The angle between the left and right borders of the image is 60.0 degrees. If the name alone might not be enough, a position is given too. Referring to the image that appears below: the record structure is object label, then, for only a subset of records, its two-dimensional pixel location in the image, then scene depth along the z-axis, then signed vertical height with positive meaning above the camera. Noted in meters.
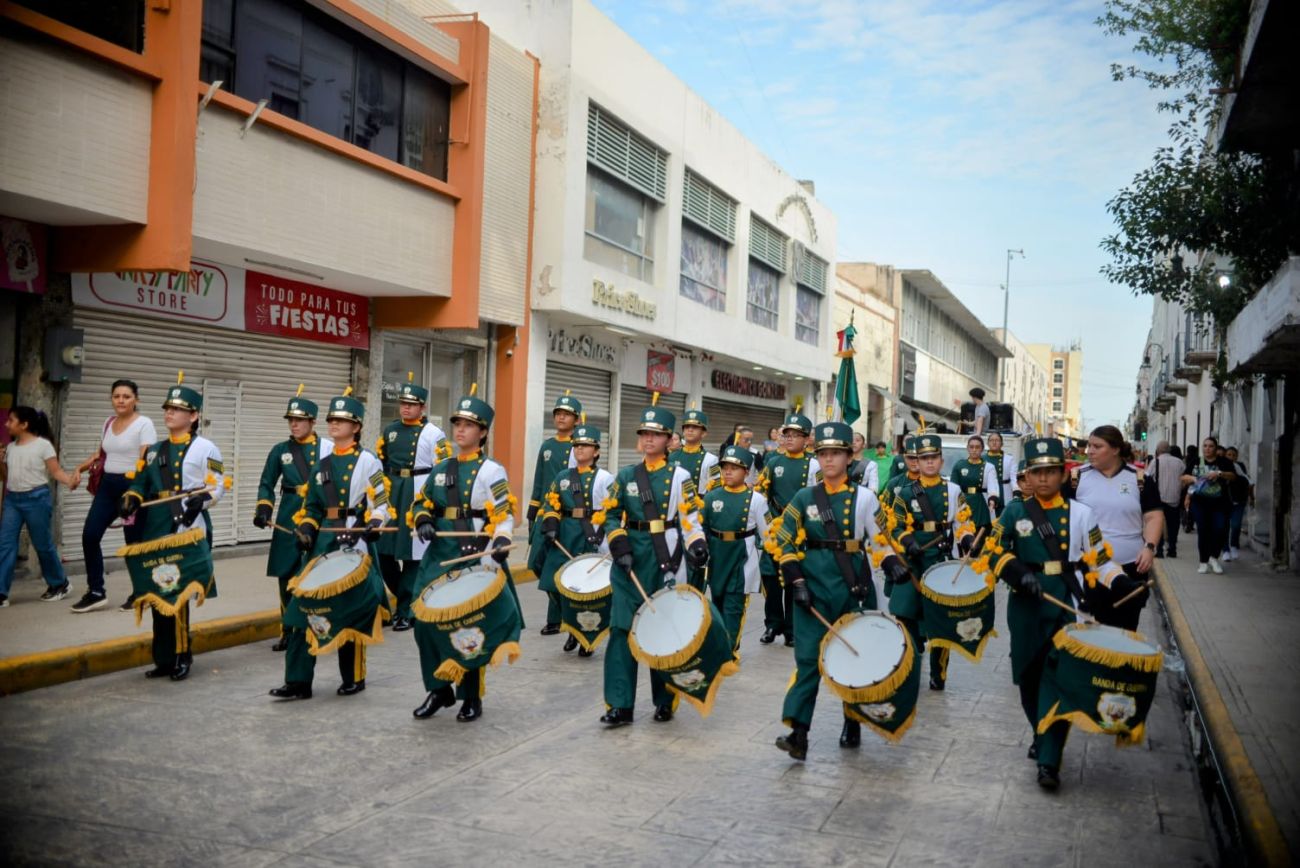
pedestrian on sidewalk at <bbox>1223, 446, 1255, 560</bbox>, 17.11 -0.48
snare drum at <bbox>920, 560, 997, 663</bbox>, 7.70 -1.06
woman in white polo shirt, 7.18 -0.24
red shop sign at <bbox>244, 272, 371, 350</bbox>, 13.82 +1.58
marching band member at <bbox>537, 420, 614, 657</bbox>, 9.75 -0.50
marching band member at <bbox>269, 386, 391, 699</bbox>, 7.36 -0.56
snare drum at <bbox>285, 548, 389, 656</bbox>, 7.05 -1.05
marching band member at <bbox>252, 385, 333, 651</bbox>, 9.03 -0.24
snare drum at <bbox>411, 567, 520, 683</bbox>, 6.61 -1.07
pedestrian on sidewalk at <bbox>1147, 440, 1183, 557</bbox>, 18.53 -0.20
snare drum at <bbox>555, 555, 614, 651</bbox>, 8.22 -1.10
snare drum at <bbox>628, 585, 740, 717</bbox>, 6.43 -1.14
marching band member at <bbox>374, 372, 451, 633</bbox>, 10.27 -0.23
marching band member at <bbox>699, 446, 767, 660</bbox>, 8.58 -0.68
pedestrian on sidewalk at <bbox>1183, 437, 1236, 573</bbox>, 16.39 -0.58
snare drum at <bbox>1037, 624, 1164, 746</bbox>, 5.56 -1.08
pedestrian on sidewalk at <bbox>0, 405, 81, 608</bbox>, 9.60 -0.53
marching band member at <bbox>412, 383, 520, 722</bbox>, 7.00 -0.47
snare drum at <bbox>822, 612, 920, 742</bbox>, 5.88 -1.15
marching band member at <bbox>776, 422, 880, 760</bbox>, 6.25 -0.59
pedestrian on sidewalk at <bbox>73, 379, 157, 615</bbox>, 9.43 -0.35
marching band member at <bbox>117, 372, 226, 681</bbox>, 7.86 -0.44
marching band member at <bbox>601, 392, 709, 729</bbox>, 6.96 -0.60
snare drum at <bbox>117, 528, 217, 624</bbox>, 7.66 -0.98
